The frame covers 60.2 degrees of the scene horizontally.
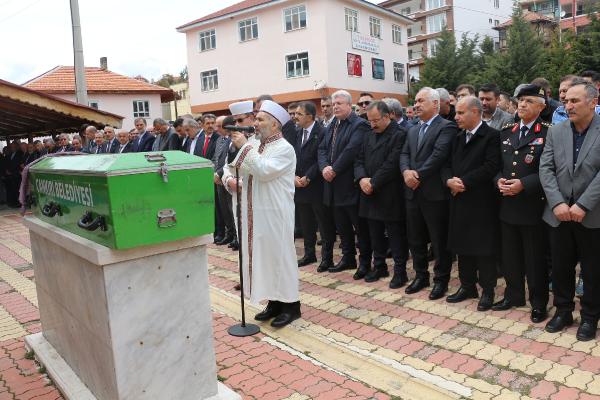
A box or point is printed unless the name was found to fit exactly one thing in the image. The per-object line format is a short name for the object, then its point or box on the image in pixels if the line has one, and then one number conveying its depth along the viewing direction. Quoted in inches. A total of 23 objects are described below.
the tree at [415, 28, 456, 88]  1358.3
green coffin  104.9
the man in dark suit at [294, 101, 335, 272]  257.9
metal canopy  423.8
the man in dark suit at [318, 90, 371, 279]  236.7
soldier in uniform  171.0
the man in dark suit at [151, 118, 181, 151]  366.0
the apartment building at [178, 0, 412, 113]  1155.3
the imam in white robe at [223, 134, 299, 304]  182.4
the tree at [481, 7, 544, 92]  1162.6
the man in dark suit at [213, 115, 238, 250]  307.1
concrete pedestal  108.8
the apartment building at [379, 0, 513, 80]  1911.9
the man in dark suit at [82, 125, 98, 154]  478.6
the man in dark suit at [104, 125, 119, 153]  440.8
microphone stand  176.9
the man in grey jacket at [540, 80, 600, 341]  151.3
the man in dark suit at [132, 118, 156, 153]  410.3
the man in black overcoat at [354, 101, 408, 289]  218.4
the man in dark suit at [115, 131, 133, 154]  420.5
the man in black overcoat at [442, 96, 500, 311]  185.5
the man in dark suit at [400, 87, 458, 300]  199.2
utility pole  503.2
